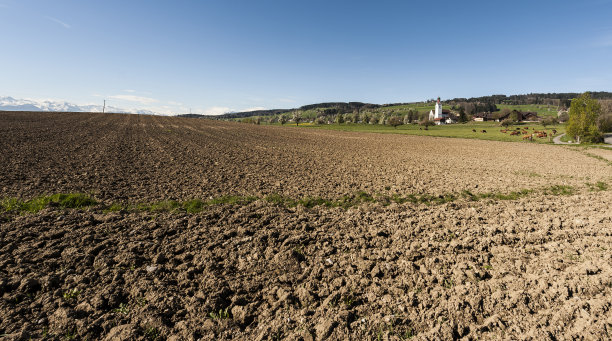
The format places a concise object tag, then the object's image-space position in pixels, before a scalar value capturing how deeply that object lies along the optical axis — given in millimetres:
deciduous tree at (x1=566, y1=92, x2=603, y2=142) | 46375
